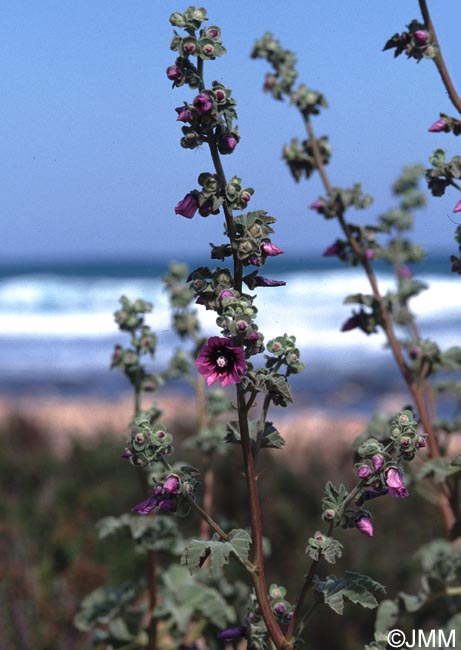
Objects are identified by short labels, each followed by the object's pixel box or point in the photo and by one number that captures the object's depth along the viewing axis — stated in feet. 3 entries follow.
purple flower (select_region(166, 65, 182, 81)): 5.49
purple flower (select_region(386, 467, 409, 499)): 5.42
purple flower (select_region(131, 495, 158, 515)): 5.55
